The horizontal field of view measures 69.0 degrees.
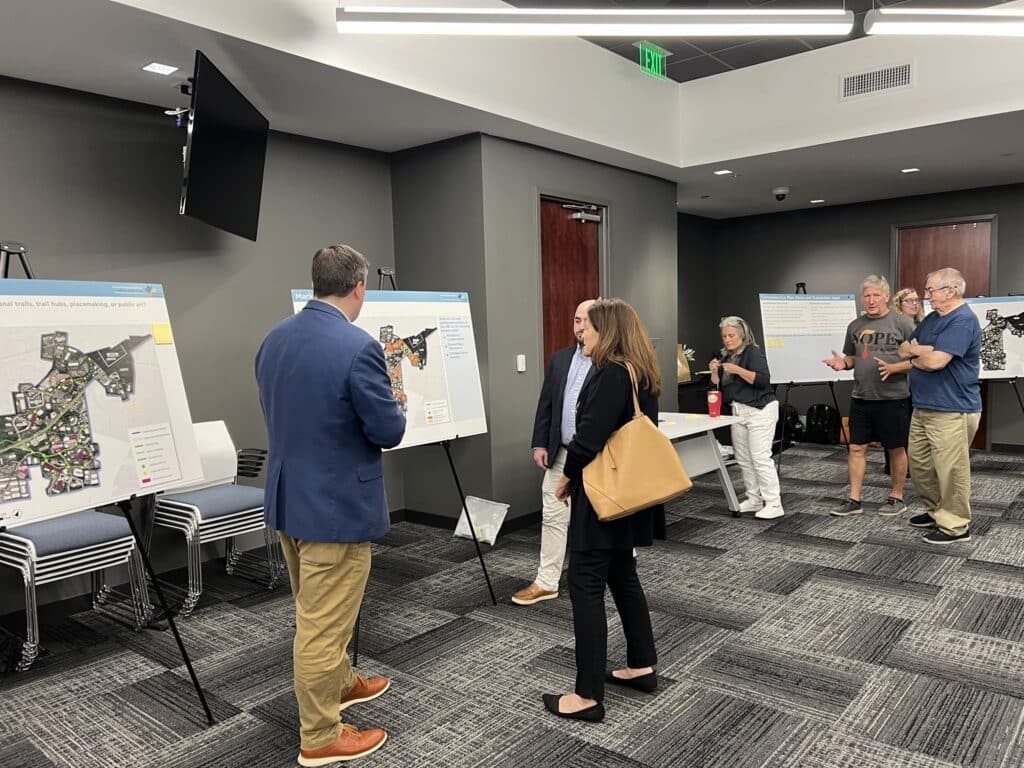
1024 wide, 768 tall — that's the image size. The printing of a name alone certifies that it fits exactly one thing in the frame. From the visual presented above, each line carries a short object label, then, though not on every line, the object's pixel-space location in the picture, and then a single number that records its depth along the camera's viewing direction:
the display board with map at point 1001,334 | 6.21
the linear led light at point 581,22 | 3.04
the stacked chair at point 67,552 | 2.84
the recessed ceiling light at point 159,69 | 3.27
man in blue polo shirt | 3.87
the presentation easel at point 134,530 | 2.31
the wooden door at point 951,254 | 7.05
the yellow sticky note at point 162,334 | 2.52
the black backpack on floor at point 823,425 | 7.58
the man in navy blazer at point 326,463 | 2.04
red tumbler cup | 4.71
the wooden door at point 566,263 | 5.15
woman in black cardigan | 2.21
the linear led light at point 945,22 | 3.29
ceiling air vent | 4.87
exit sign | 5.08
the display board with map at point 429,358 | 3.43
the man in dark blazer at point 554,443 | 3.02
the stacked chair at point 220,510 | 3.43
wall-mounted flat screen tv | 2.98
